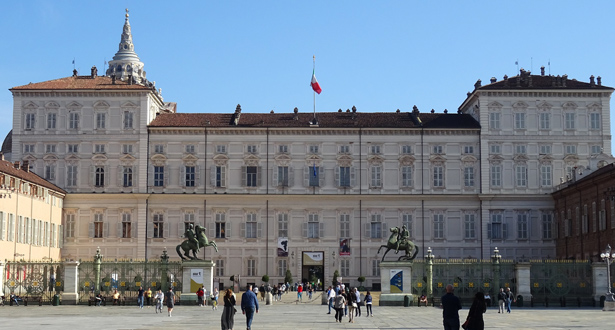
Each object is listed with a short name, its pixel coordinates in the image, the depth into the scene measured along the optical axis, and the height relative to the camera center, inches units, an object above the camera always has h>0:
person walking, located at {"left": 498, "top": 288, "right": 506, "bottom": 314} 1681.5 -99.4
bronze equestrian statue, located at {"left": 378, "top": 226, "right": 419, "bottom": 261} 1995.6 +8.5
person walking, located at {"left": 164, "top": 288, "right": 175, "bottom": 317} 1565.0 -93.1
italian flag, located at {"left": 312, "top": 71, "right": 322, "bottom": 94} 2893.7 +516.9
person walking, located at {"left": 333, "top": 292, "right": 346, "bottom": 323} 1390.3 -91.4
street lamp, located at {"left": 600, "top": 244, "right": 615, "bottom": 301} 1717.5 -39.2
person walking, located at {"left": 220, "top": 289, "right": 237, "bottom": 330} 1018.1 -76.6
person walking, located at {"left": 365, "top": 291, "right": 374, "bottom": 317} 1587.1 -97.6
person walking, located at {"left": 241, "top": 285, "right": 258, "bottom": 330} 1070.4 -68.8
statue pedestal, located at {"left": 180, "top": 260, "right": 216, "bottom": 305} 1987.0 -67.4
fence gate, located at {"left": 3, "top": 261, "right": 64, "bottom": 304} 1993.1 -78.1
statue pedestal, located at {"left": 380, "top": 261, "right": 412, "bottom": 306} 1966.0 -76.9
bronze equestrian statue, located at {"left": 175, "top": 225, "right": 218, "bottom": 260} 1990.7 +12.4
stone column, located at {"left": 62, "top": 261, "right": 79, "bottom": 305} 1995.6 -70.0
